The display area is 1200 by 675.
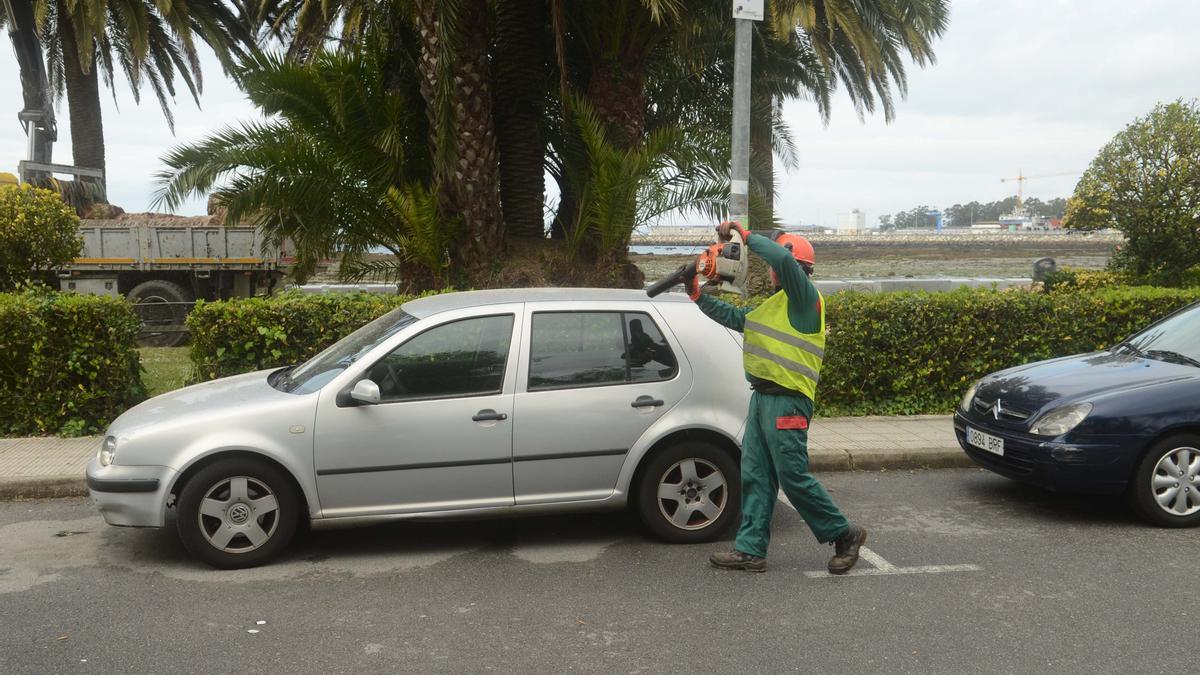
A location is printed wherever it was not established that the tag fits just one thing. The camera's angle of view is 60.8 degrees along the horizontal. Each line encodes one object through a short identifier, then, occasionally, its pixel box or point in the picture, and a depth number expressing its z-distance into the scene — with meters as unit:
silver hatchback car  5.32
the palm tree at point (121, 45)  21.45
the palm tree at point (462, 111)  10.51
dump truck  18.30
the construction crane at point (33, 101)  20.23
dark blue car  6.16
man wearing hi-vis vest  5.15
